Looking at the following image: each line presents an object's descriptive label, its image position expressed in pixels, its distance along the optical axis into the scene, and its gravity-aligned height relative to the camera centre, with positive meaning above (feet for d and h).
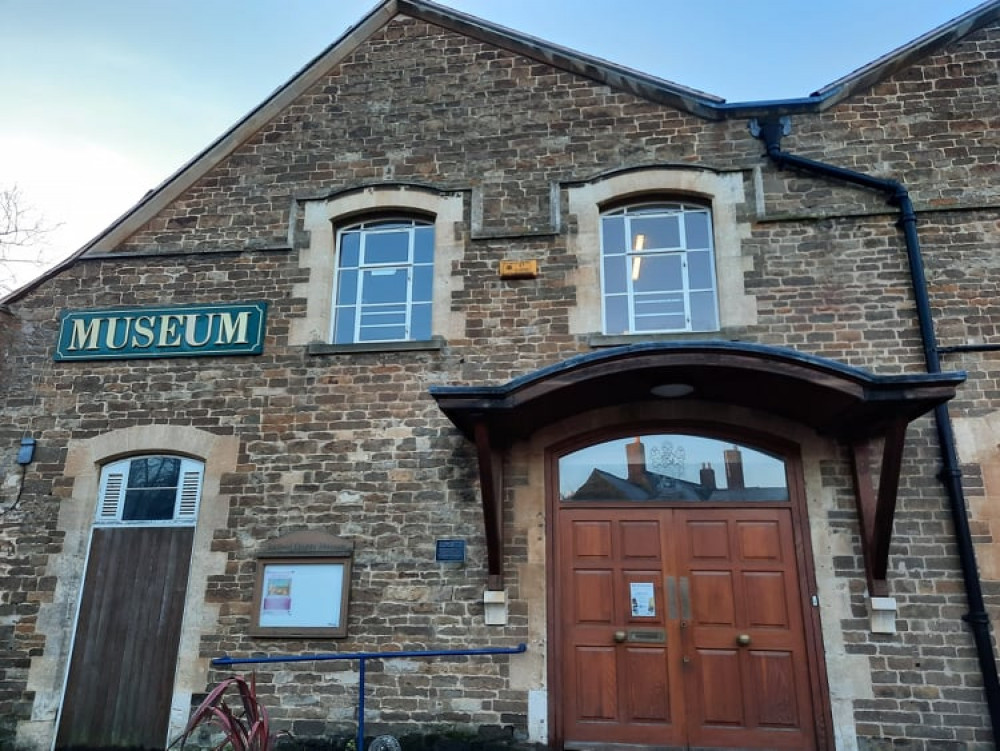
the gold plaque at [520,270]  26.20 +11.33
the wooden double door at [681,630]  21.77 -0.12
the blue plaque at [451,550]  23.62 +2.11
